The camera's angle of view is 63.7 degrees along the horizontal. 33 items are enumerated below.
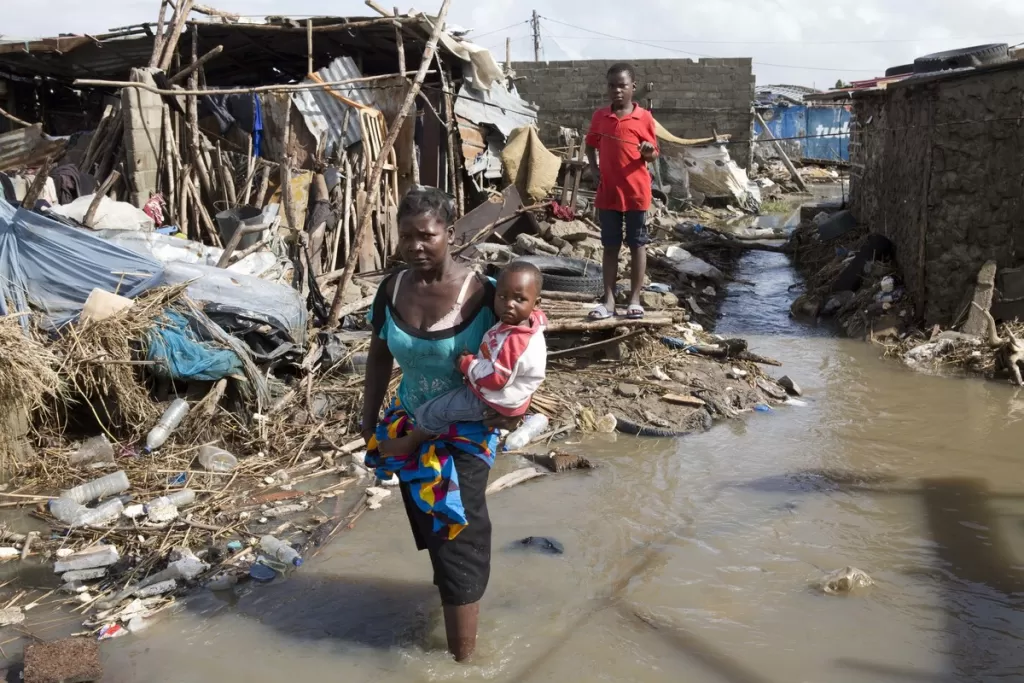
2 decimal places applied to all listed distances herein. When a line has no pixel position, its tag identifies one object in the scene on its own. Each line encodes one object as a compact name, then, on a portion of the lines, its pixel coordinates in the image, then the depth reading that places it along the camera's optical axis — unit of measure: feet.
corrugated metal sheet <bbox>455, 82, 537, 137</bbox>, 33.06
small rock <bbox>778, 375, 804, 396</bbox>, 21.06
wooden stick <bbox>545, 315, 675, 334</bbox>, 20.48
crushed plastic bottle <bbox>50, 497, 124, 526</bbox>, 13.69
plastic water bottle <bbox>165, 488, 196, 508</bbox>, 14.28
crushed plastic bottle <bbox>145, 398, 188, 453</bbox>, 16.19
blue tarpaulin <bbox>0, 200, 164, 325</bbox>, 16.78
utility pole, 127.24
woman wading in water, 8.92
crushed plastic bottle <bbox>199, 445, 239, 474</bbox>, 15.71
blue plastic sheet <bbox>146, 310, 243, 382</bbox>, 16.61
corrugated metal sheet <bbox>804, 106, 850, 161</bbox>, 84.48
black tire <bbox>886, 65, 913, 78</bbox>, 34.32
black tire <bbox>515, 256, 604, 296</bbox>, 23.70
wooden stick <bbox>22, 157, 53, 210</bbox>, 18.01
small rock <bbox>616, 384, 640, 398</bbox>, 19.90
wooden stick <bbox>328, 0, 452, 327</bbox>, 20.12
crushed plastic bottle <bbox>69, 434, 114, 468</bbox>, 15.79
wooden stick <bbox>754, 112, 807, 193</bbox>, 66.74
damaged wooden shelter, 27.76
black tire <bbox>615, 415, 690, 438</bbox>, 18.40
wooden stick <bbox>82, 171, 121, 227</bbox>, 21.15
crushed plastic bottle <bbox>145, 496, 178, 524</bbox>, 13.74
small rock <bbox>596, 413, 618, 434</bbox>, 18.63
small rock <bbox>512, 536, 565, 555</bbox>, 13.08
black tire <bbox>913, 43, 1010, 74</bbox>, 26.86
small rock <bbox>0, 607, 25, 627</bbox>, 11.05
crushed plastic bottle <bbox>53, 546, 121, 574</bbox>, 12.34
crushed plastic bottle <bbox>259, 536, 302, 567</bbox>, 12.67
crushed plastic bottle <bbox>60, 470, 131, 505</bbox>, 14.53
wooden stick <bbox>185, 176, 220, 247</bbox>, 28.17
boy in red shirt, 19.63
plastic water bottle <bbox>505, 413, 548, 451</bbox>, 17.57
